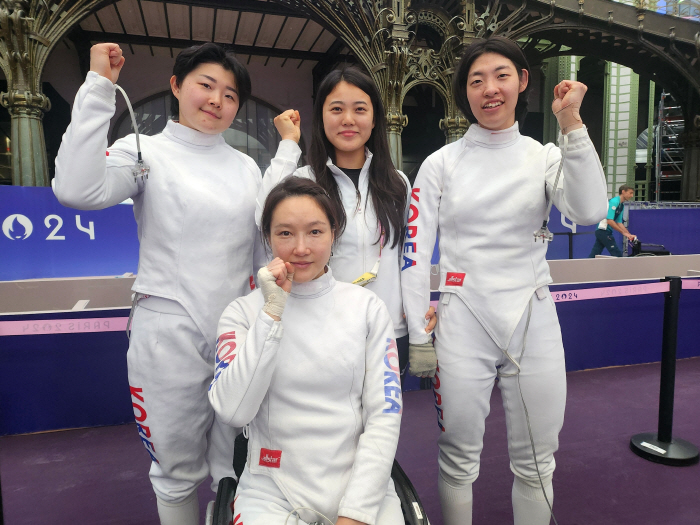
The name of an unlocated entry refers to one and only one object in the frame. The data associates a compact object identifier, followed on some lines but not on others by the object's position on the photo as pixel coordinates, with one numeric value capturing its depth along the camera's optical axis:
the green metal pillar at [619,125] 12.52
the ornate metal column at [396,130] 7.51
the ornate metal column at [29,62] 5.78
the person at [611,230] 7.04
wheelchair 1.21
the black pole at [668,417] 2.62
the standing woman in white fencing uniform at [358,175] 1.66
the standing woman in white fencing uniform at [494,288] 1.58
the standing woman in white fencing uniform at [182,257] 1.48
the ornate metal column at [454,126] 8.12
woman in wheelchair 1.21
